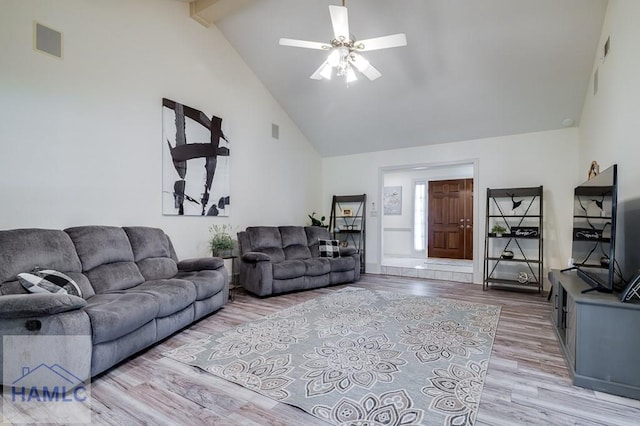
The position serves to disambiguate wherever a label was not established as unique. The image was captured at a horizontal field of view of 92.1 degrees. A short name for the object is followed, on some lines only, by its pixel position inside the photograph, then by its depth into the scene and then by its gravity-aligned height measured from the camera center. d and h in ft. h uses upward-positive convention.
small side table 15.94 -3.44
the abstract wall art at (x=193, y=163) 13.26 +2.09
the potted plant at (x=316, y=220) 20.98 -0.76
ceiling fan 9.18 +5.29
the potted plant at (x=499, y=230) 16.58 -0.97
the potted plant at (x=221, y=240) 14.55 -1.54
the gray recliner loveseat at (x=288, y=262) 14.40 -2.72
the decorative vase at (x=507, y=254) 16.40 -2.26
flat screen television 7.25 -0.48
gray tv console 6.46 -2.82
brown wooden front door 25.27 -0.63
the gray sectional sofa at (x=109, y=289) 6.36 -2.33
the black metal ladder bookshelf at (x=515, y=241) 16.01 -1.57
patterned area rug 6.06 -3.88
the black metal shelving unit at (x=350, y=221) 21.70 -0.81
